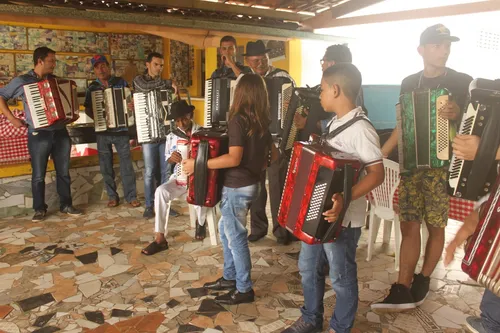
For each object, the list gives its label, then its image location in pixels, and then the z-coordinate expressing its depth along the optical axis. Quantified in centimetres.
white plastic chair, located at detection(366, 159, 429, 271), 354
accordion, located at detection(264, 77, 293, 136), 399
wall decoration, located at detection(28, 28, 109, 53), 791
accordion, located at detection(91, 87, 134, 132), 506
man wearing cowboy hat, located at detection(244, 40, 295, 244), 407
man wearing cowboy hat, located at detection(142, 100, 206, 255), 395
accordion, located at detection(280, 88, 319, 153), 342
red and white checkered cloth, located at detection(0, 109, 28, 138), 505
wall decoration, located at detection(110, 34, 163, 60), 872
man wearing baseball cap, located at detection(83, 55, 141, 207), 510
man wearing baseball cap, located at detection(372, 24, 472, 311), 275
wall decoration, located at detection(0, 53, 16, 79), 760
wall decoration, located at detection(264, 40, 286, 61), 755
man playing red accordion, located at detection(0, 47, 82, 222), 459
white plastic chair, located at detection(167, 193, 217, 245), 403
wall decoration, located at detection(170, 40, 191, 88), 978
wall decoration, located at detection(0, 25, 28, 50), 759
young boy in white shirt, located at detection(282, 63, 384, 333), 219
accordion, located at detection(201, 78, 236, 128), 427
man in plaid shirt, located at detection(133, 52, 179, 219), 481
